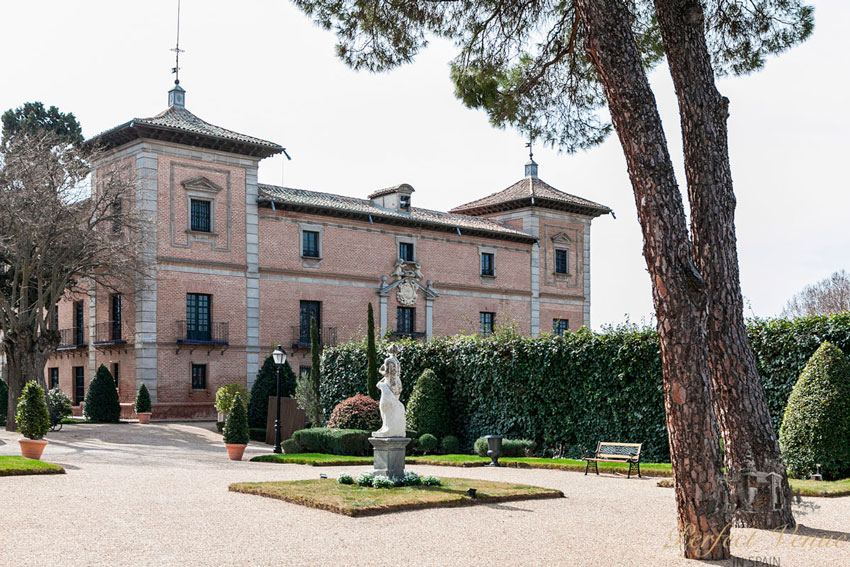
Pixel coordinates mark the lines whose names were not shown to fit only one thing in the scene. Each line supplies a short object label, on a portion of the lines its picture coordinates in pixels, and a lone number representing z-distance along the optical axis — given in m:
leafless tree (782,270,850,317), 51.36
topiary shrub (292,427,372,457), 19.55
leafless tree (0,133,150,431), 24.50
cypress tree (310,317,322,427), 24.94
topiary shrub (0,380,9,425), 28.77
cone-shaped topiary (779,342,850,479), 13.38
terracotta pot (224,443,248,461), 18.91
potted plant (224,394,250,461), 18.88
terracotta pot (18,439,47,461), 16.75
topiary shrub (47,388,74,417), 26.78
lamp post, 21.48
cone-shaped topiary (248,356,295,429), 27.30
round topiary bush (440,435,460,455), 20.08
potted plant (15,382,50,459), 16.83
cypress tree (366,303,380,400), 23.06
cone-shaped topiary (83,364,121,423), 28.19
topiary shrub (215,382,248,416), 27.50
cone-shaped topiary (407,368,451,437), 20.53
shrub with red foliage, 20.73
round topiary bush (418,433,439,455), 19.80
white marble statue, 12.56
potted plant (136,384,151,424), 27.81
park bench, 15.55
